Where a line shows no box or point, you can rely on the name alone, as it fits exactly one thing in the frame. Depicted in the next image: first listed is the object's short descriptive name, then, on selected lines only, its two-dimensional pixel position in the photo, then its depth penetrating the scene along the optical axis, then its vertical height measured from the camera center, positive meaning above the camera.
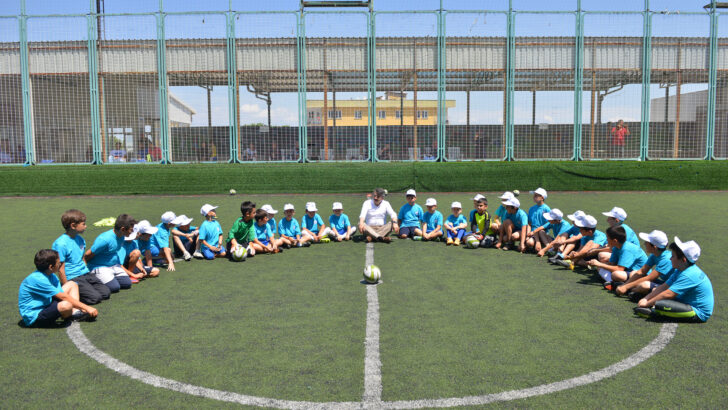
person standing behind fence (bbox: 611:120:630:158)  25.41 +0.64
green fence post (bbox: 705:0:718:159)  25.50 +3.26
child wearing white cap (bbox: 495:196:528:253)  10.74 -1.46
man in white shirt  12.00 -1.47
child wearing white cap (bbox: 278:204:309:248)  11.37 -1.57
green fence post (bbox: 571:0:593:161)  25.33 +3.53
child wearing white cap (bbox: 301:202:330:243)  11.85 -1.56
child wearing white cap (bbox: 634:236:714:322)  6.02 -1.58
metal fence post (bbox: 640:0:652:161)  25.28 +3.38
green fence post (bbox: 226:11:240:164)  25.39 +2.42
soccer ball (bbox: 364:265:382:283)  8.16 -1.78
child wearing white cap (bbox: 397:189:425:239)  12.55 -1.52
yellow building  26.03 +2.02
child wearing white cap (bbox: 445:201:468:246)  11.70 -1.55
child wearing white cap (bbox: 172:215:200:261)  10.20 -1.58
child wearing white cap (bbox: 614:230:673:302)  6.72 -1.51
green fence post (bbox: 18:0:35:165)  25.50 +2.52
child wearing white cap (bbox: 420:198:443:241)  12.13 -1.57
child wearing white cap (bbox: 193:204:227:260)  10.28 -1.57
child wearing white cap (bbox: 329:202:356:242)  12.20 -1.62
